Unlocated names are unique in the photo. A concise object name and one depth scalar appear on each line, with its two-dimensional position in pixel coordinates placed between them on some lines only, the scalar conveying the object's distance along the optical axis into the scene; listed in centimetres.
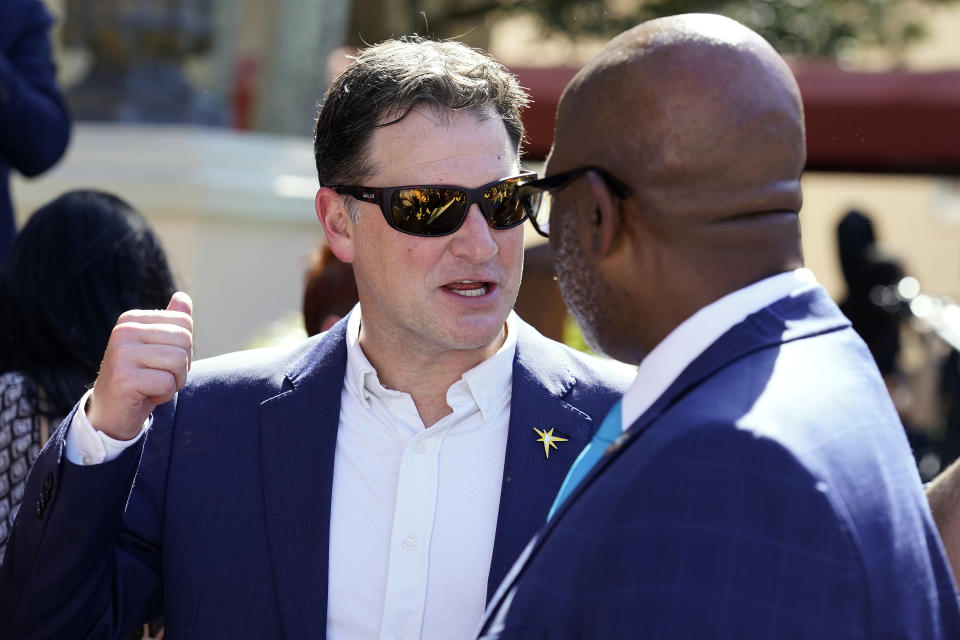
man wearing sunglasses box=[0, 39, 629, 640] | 226
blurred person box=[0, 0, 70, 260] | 427
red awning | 937
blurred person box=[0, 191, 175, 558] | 291
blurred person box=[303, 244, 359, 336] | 382
